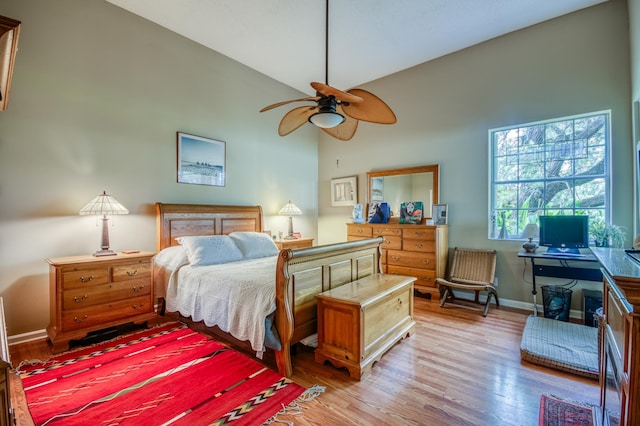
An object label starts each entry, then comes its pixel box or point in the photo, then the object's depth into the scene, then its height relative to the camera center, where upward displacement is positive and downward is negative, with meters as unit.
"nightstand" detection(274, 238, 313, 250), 4.60 -0.48
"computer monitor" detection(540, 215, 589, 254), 3.25 -0.24
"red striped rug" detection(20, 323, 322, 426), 1.80 -1.23
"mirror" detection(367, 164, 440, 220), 4.50 +0.44
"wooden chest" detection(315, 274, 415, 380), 2.18 -0.90
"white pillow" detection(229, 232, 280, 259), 3.65 -0.41
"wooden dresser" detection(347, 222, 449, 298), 4.06 -0.56
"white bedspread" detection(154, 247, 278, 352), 2.27 -0.72
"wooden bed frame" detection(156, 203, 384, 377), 2.19 -0.46
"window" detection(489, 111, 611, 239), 3.38 +0.52
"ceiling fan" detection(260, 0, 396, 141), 2.20 +0.87
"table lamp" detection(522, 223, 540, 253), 3.41 -0.28
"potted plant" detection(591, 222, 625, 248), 2.94 -0.24
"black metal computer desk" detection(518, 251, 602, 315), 3.08 -0.64
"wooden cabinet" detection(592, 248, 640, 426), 0.94 -0.50
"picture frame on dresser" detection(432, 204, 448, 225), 4.30 -0.05
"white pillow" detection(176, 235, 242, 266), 3.21 -0.42
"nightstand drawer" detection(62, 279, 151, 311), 2.63 -0.76
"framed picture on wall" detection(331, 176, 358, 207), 5.45 +0.42
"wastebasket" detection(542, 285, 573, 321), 3.21 -1.00
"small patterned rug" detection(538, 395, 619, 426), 1.71 -1.23
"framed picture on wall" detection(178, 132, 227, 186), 3.90 +0.74
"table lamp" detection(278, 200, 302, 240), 4.98 +0.02
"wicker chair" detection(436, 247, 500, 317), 3.67 -0.83
